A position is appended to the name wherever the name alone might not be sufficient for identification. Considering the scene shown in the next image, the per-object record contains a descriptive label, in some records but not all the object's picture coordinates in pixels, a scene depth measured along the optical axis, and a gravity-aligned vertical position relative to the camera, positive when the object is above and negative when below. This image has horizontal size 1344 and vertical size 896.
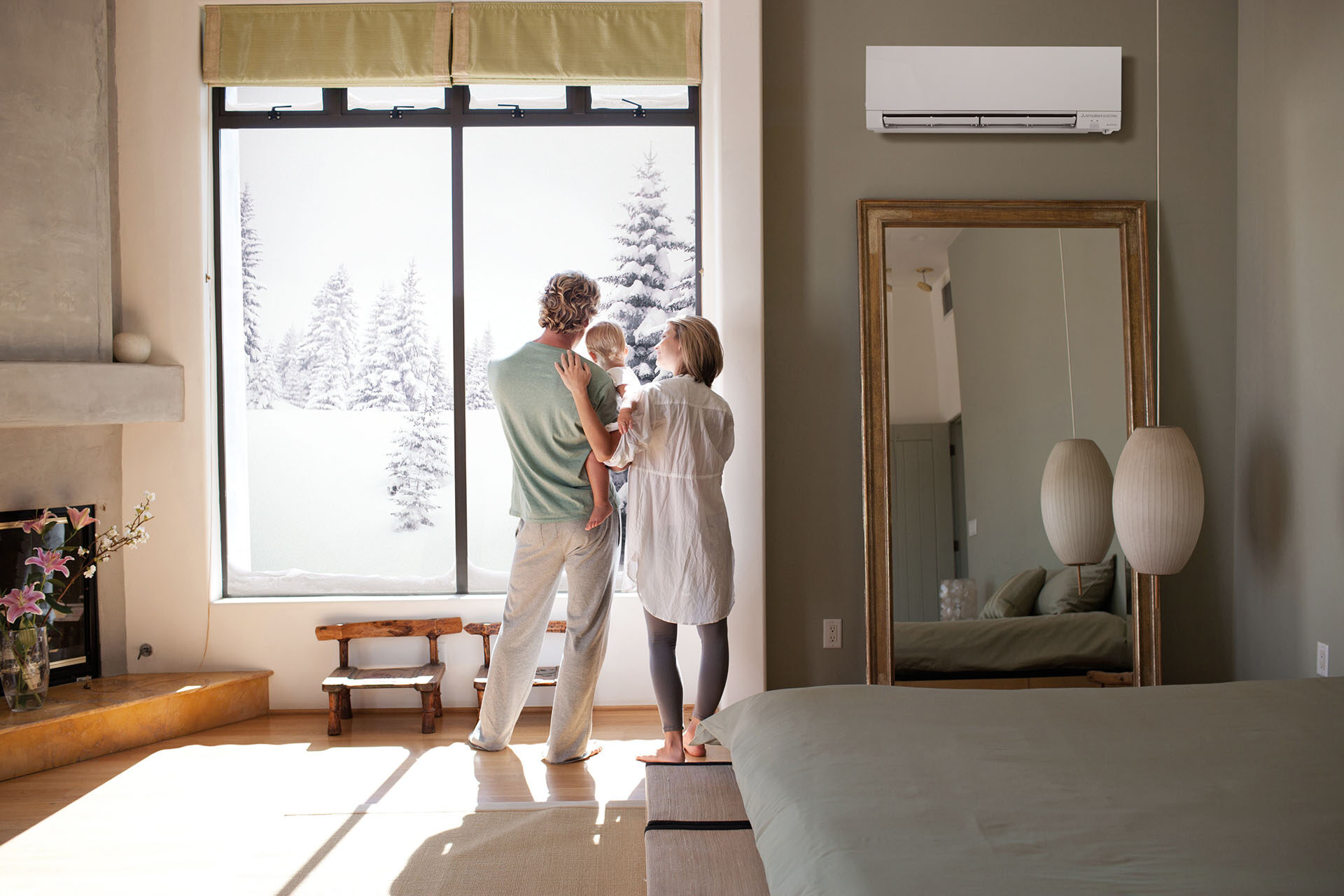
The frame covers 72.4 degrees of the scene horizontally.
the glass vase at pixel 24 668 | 3.15 -0.73
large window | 3.80 +0.72
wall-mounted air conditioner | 3.35 +1.28
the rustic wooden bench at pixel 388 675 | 3.44 -0.87
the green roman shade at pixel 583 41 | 3.64 +1.61
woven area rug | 2.32 -1.10
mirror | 3.28 +0.01
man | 3.07 -0.28
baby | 3.13 +0.28
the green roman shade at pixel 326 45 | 3.64 +1.62
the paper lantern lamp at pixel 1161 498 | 2.94 -0.19
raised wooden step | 3.06 -0.94
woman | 2.89 -0.16
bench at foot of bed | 1.77 -0.84
